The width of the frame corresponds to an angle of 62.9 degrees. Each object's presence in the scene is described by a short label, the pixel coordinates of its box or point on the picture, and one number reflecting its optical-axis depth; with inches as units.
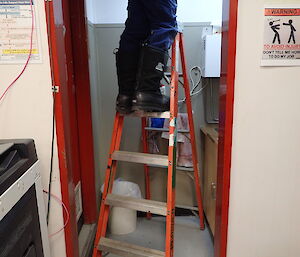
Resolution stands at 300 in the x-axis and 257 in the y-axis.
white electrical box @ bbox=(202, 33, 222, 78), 67.9
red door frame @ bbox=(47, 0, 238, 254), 38.0
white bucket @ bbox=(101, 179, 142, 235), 71.1
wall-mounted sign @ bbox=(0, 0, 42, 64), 36.9
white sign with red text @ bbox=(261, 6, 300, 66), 37.0
